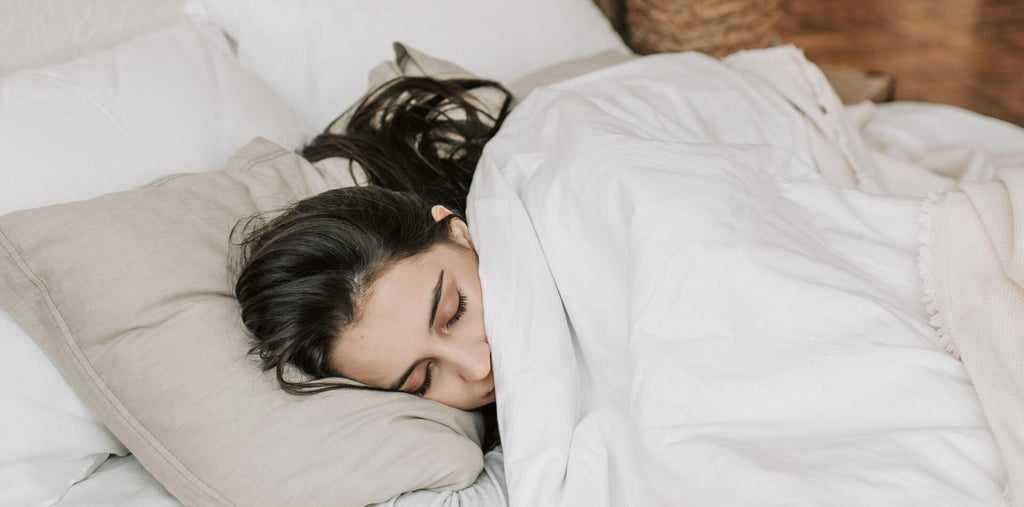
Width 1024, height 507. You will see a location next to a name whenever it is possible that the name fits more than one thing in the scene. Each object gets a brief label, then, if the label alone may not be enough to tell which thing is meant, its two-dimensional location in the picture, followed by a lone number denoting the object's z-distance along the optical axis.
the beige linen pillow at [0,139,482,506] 0.89
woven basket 2.19
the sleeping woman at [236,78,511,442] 0.97
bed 0.78
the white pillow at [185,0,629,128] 1.51
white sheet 0.96
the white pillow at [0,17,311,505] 0.98
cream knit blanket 0.76
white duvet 0.75
